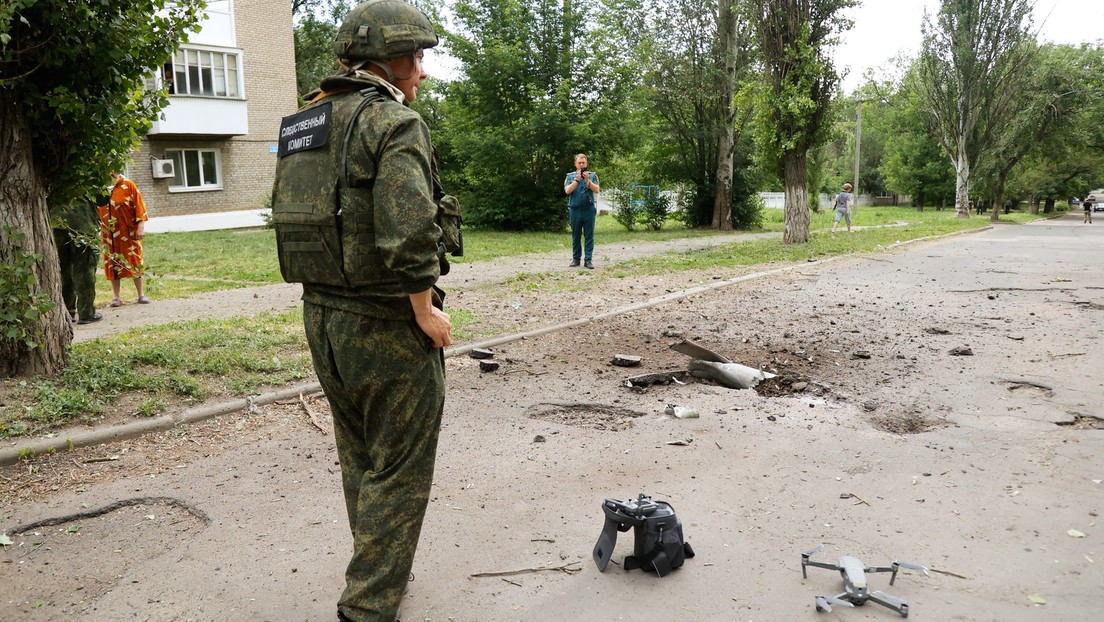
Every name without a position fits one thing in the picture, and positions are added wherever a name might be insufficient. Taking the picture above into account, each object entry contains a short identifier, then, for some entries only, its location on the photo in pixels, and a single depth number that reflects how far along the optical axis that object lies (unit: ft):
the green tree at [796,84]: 63.77
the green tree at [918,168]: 221.78
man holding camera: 43.75
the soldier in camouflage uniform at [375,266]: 8.28
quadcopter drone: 9.75
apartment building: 96.78
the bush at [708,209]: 91.76
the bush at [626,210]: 90.89
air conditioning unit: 94.73
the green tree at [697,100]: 85.30
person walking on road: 87.20
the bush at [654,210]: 91.35
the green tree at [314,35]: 147.84
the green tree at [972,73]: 115.14
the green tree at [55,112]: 17.40
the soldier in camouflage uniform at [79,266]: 28.35
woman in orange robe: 31.48
